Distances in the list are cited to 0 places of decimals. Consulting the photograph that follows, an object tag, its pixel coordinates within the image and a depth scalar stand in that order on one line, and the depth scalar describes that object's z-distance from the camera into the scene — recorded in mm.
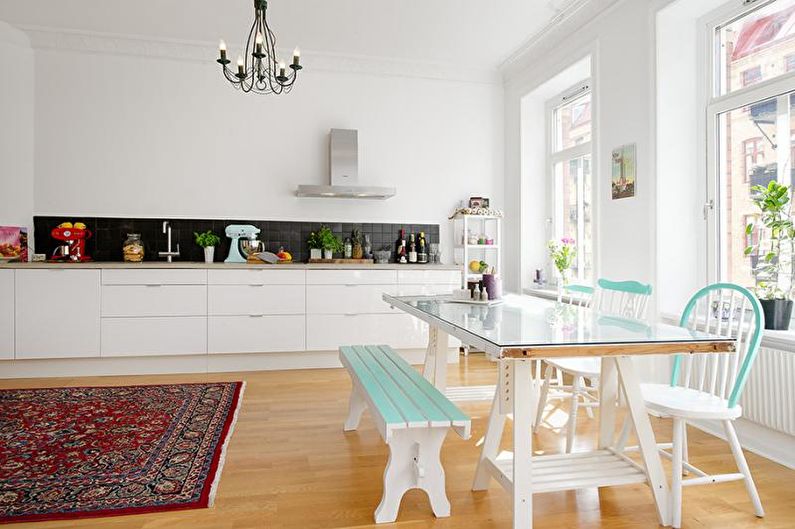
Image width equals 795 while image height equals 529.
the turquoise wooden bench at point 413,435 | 2072
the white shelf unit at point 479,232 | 5523
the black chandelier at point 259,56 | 3057
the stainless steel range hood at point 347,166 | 5117
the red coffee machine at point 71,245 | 4758
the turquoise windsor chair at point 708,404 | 2111
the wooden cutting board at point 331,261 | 5211
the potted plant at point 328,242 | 5281
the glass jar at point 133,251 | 4824
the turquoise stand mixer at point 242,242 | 5090
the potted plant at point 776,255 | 2803
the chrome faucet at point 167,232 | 5054
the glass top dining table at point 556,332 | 1808
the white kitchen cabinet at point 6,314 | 4312
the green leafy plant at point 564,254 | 4777
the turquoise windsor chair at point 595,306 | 2848
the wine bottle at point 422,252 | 5473
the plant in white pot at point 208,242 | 5031
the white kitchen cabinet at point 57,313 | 4355
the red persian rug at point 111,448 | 2299
